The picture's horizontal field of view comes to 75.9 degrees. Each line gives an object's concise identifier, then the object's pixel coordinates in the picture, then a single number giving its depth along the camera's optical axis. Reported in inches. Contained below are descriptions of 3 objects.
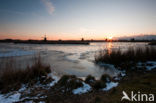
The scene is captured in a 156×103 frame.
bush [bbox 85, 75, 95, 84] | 202.7
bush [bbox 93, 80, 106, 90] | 173.5
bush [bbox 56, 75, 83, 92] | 171.5
